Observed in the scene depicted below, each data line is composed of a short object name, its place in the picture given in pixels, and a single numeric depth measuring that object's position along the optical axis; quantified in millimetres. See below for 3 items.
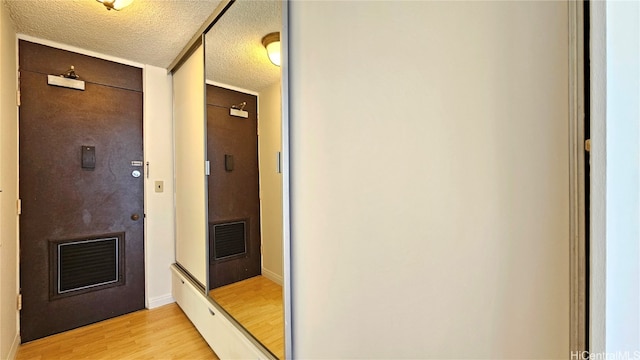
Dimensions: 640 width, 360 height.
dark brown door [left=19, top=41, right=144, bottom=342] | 2254
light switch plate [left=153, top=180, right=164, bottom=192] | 2834
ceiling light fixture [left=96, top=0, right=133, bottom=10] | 1719
